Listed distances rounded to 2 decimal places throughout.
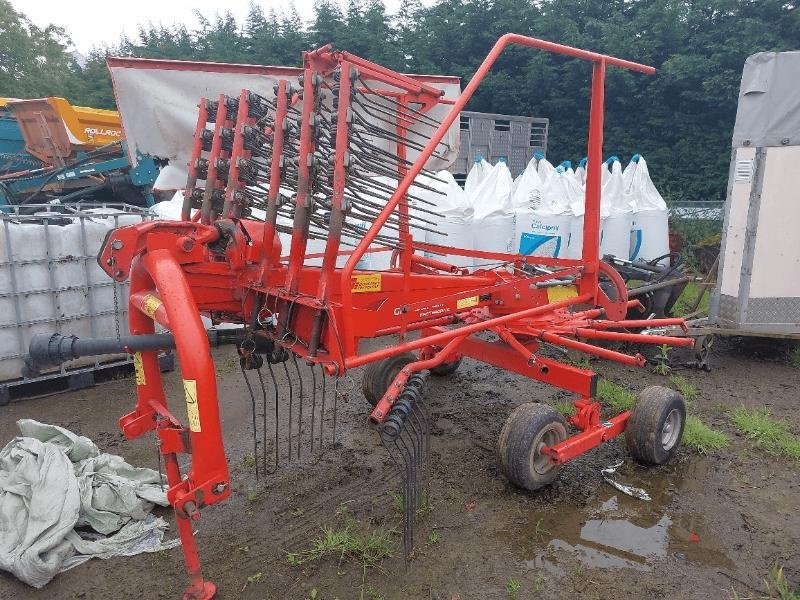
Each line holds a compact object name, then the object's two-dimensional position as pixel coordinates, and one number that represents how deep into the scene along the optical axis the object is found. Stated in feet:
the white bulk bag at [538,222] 27.02
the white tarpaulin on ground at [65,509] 9.36
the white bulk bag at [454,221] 25.99
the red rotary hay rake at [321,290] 7.77
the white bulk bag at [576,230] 27.43
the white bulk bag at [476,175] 28.40
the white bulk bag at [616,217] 28.71
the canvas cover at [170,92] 11.94
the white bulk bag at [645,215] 29.60
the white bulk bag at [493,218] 26.61
